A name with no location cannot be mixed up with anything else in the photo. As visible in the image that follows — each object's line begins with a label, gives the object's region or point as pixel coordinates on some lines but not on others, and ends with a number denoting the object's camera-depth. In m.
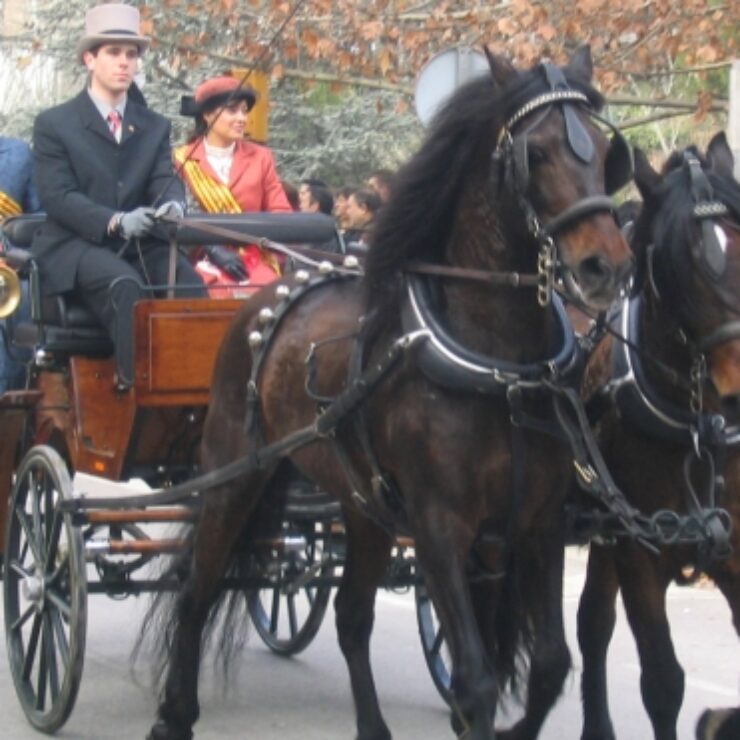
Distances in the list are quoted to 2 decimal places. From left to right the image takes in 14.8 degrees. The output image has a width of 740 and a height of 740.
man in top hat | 11.08
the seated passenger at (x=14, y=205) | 12.96
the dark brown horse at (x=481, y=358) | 7.88
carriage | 10.78
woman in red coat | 12.25
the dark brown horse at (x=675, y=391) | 8.19
